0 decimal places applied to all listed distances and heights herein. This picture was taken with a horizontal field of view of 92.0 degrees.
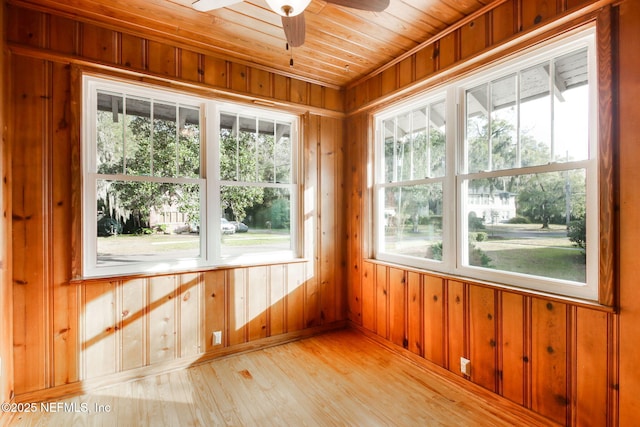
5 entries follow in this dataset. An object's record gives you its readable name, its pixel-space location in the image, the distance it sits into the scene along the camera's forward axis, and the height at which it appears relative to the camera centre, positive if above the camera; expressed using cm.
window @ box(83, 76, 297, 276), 240 +27
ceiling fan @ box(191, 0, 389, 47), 143 +102
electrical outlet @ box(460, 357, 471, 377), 226 -115
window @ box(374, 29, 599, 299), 179 +25
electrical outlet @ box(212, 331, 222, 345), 273 -112
